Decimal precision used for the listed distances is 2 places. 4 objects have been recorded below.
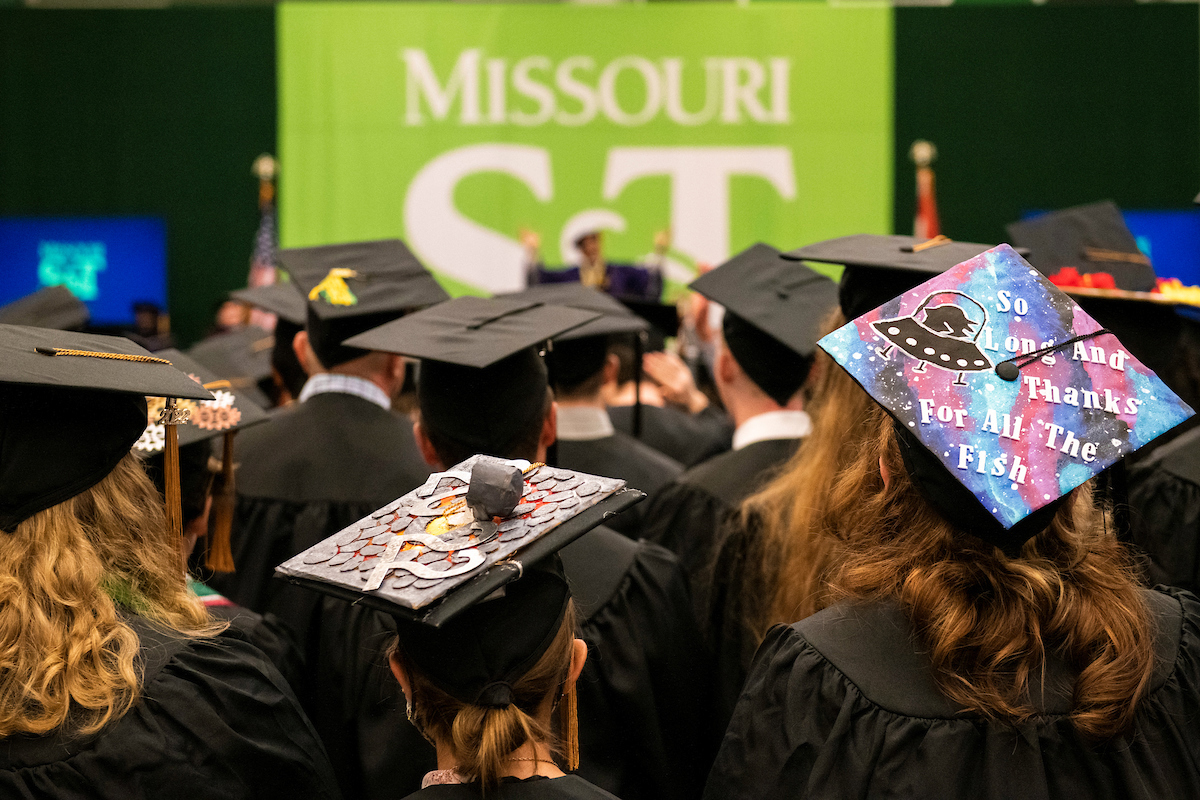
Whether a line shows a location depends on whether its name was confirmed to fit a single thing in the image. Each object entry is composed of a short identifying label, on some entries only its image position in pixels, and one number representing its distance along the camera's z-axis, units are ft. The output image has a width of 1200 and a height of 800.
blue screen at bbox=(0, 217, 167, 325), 35.81
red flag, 33.01
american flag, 32.32
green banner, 34.53
